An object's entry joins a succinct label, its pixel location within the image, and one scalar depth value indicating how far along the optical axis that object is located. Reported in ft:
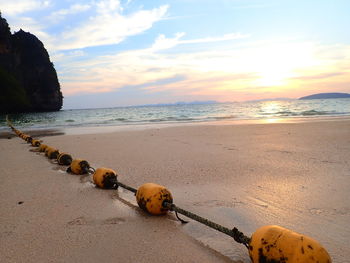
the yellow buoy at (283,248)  4.22
